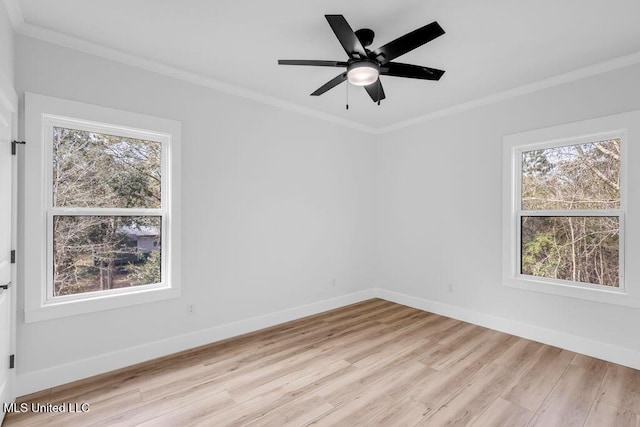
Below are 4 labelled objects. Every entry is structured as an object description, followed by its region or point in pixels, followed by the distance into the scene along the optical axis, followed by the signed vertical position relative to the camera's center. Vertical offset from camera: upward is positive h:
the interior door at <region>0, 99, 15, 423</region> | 2.02 -0.30
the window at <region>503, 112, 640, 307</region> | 2.92 +0.02
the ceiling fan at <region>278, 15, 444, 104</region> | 1.94 +1.10
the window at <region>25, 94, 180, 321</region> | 2.42 +0.03
